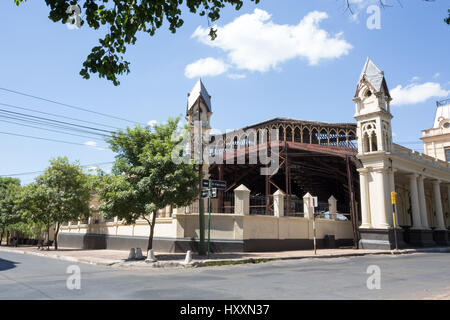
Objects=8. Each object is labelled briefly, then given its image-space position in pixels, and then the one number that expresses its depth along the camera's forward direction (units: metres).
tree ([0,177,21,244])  35.94
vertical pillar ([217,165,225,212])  22.88
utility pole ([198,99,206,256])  16.88
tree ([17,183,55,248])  27.08
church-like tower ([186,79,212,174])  21.39
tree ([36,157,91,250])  27.25
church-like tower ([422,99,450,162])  42.62
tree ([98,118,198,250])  16.17
